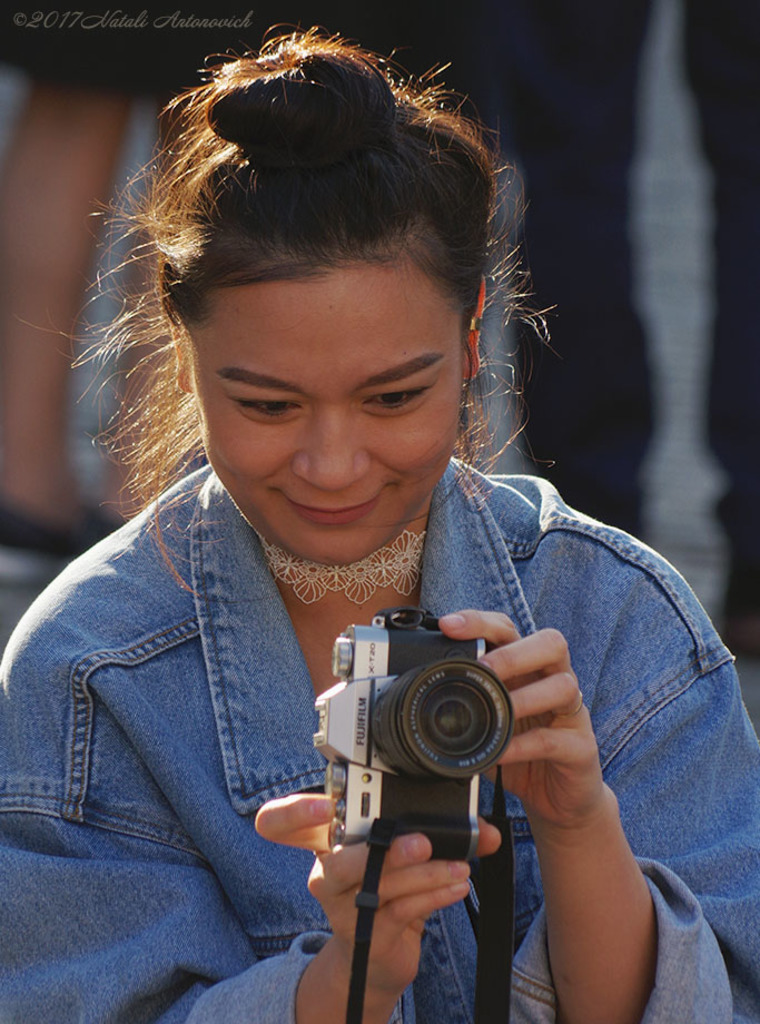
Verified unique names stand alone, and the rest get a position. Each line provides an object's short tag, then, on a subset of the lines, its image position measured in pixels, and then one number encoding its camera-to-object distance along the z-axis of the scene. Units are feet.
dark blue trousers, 29.89
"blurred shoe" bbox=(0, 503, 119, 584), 29.89
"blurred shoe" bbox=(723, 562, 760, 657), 29.43
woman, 12.84
